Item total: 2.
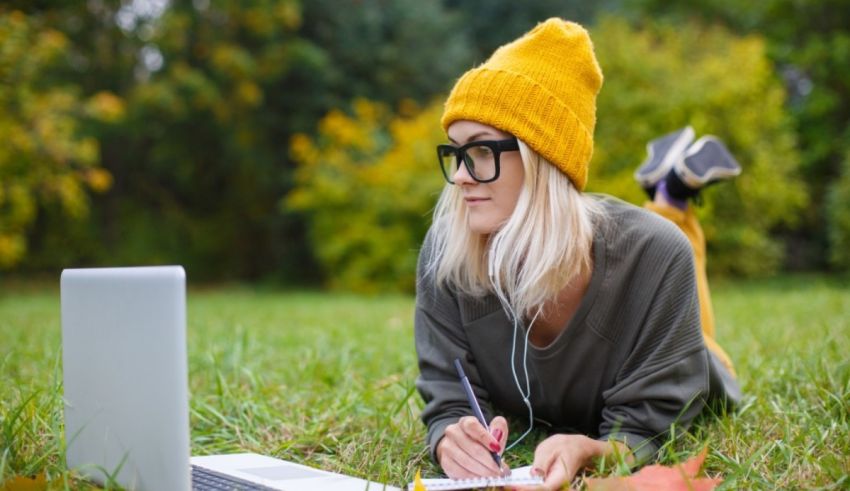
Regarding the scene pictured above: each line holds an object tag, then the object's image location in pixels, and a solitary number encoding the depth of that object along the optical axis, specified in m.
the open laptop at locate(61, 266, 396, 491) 1.46
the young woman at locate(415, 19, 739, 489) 2.07
